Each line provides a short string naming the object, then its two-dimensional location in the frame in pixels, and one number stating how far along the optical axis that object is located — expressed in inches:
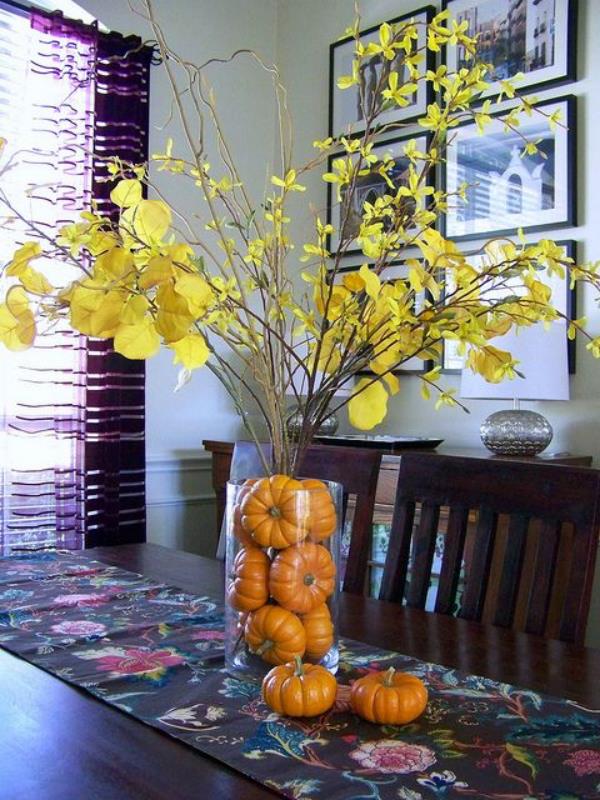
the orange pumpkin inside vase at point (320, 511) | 38.8
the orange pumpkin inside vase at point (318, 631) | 39.2
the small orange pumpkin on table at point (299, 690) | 35.8
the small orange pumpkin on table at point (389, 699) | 35.6
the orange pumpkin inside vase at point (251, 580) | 38.5
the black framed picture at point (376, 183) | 123.0
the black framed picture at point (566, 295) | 102.5
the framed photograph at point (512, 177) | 104.0
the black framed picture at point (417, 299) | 118.4
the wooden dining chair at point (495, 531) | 52.7
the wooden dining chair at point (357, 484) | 66.2
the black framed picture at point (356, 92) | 121.6
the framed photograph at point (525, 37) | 104.4
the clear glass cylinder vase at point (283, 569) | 38.3
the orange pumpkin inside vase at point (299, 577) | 38.2
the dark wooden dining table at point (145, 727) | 30.2
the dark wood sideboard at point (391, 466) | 95.4
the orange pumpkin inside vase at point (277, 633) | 38.3
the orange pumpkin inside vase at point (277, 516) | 38.3
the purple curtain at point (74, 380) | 113.0
